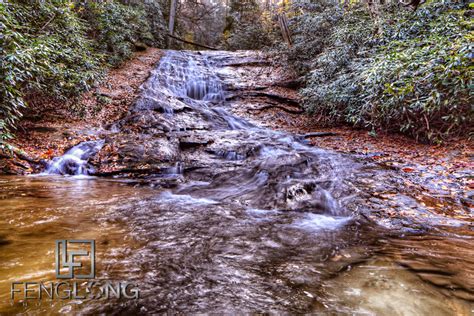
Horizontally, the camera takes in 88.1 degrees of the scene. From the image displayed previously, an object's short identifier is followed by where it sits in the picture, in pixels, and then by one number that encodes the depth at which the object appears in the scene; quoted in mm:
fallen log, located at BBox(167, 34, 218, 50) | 18688
